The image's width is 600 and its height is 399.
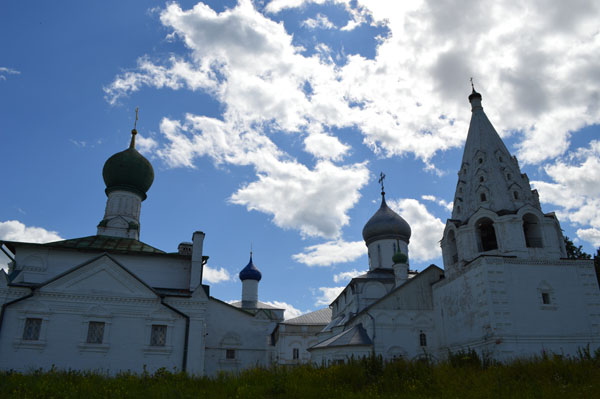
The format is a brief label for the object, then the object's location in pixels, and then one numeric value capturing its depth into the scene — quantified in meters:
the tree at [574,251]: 24.74
